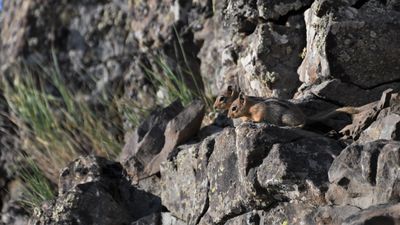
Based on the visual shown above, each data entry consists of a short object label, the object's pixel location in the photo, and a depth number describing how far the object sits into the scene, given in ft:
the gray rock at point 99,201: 44.86
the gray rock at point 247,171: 33.73
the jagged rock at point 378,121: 33.86
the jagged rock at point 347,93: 42.29
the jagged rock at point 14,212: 60.70
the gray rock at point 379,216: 28.19
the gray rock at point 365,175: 29.68
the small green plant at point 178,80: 59.36
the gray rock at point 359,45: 42.86
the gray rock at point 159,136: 47.42
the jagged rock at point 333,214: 30.58
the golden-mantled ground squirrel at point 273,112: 40.83
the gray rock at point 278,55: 48.96
